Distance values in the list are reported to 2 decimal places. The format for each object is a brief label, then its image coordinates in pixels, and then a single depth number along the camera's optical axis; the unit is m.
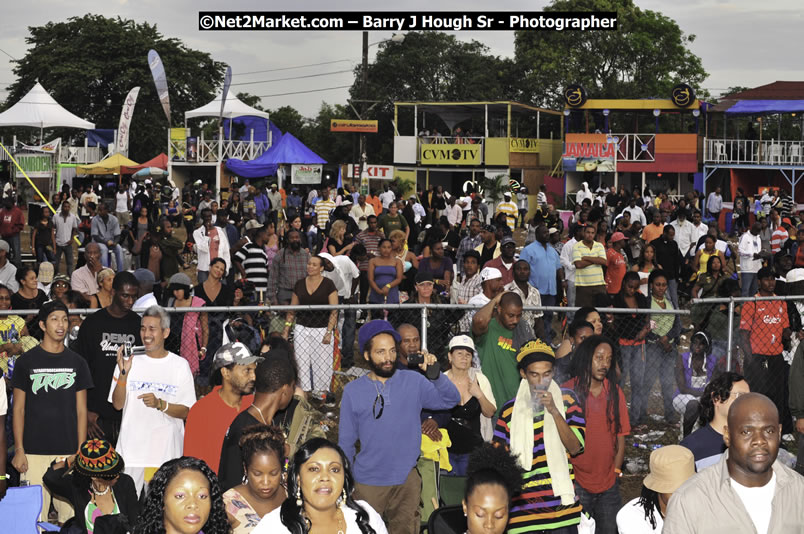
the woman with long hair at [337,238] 13.98
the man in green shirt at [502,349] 7.64
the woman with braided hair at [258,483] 4.80
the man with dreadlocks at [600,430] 6.06
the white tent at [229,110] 40.72
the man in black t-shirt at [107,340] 7.27
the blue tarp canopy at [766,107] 36.59
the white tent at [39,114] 40.12
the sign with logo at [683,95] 36.78
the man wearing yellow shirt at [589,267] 12.45
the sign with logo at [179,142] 42.88
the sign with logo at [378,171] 36.50
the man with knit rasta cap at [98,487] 5.18
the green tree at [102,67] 62.62
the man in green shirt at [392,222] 17.28
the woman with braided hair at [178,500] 4.25
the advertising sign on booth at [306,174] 34.69
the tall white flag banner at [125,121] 43.81
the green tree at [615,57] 55.22
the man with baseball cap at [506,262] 11.29
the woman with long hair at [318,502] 4.33
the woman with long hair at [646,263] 12.26
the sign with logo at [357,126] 36.19
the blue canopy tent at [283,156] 34.41
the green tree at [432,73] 58.31
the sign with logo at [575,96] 38.06
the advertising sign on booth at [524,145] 40.28
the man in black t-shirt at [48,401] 6.60
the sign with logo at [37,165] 41.78
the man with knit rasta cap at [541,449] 5.54
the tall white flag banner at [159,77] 38.44
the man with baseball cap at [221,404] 5.84
